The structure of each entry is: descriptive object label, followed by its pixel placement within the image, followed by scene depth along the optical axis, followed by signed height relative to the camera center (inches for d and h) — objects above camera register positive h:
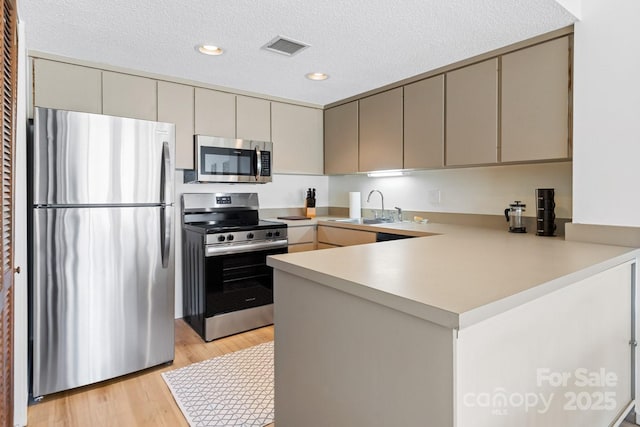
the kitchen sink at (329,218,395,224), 133.9 -4.8
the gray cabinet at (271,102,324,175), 140.0 +27.9
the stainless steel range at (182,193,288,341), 110.7 -19.2
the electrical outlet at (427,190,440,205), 124.5 +3.9
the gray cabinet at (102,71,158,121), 104.5 +33.5
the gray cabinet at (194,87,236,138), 120.6 +32.6
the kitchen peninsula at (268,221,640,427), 34.6 -15.1
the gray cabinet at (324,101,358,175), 138.2 +27.6
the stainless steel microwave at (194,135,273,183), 119.0 +16.8
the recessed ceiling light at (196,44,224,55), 91.1 +41.0
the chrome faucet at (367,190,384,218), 143.4 +4.5
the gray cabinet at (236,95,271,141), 129.6 +33.0
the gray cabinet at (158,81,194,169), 113.7 +30.4
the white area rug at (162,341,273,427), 74.9 -42.7
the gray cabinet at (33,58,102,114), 95.3 +33.2
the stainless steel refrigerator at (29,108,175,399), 78.0 -9.1
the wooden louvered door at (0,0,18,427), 45.9 +0.9
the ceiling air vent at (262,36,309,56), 87.6 +40.8
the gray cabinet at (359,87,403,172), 120.3 +26.9
